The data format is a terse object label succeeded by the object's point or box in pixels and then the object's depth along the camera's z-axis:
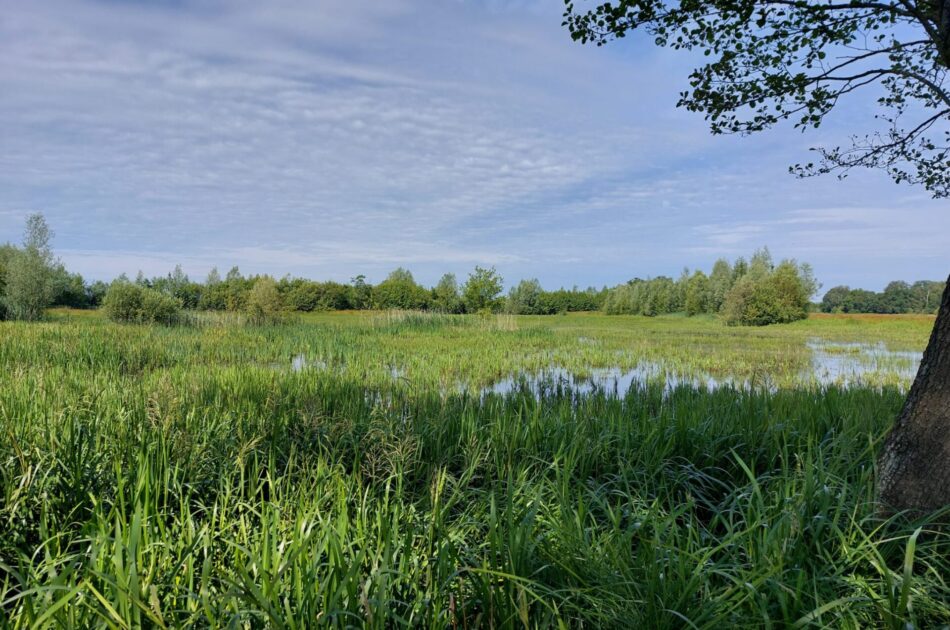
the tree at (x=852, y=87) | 2.72
